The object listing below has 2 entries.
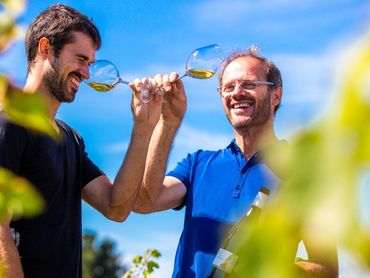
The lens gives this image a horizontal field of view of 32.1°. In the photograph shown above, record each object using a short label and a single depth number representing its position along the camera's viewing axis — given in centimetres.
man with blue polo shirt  335
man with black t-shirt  288
